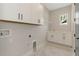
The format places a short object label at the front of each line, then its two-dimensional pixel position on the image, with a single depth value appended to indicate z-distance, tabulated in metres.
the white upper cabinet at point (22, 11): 1.57
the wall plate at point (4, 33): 1.47
